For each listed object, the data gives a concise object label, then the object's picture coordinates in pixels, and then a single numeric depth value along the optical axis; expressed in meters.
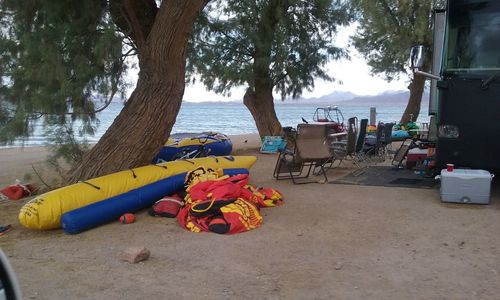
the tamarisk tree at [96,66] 7.28
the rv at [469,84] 6.58
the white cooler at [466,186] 6.48
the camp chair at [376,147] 11.35
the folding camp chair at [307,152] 8.73
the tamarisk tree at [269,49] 12.77
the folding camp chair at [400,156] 10.12
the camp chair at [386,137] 11.70
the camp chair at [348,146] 10.11
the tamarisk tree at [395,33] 15.02
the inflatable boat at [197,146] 9.96
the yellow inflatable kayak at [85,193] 5.54
